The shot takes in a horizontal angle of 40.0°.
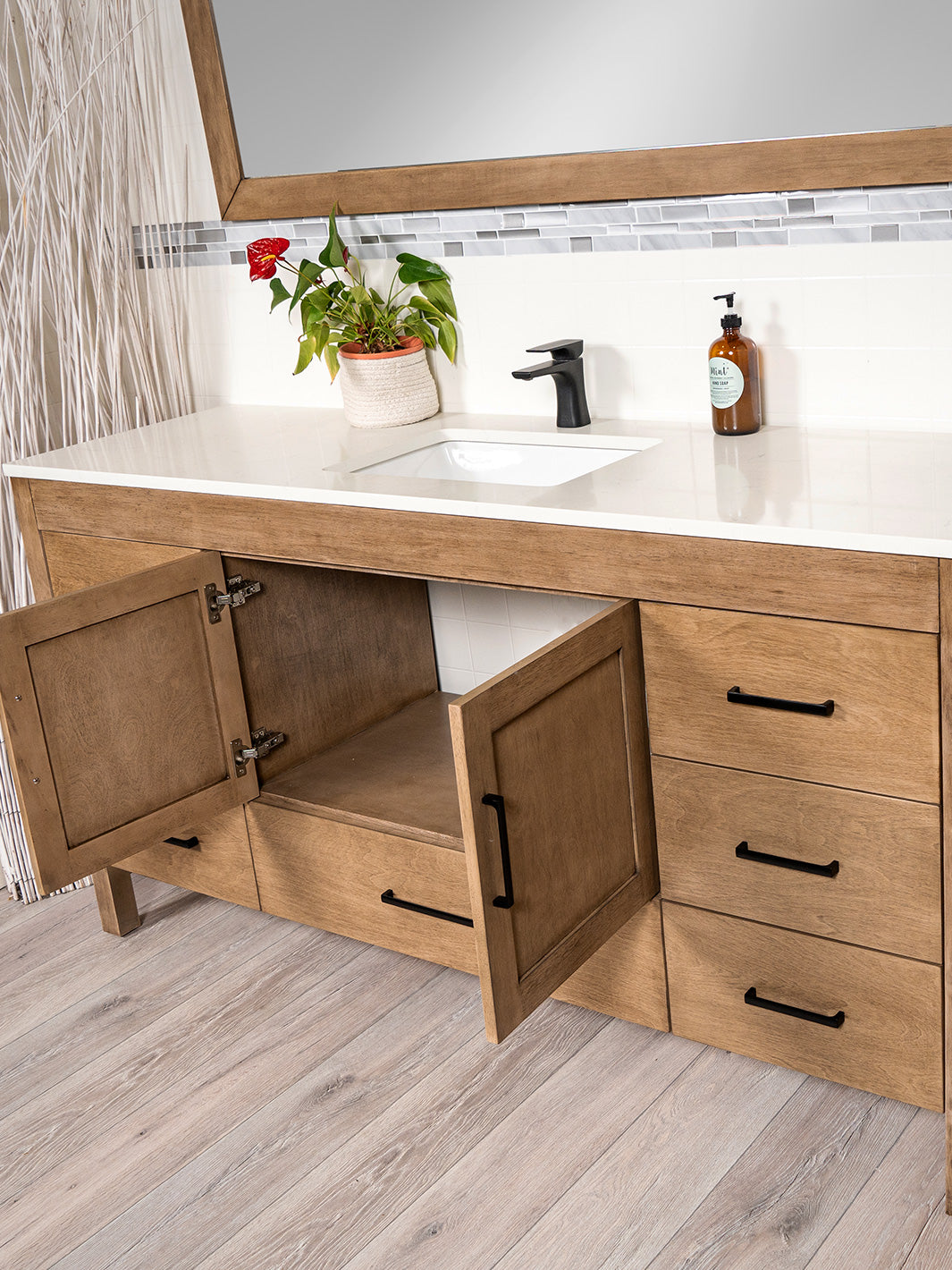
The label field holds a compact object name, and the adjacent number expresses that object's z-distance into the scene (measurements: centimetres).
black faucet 223
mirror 189
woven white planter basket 246
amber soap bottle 202
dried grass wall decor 253
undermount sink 222
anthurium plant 246
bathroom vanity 161
